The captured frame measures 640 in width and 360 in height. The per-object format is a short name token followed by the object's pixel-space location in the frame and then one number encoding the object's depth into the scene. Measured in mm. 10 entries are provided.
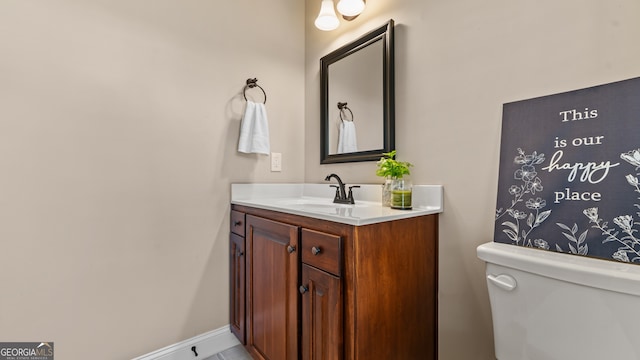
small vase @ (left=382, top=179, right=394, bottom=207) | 1295
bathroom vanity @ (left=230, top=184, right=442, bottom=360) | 885
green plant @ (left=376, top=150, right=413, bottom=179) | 1262
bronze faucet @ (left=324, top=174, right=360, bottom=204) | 1507
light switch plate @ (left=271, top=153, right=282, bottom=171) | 1887
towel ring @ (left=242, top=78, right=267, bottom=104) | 1729
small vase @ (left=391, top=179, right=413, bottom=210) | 1213
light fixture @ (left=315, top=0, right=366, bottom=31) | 1533
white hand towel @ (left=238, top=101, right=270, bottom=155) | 1663
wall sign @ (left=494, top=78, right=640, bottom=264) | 771
